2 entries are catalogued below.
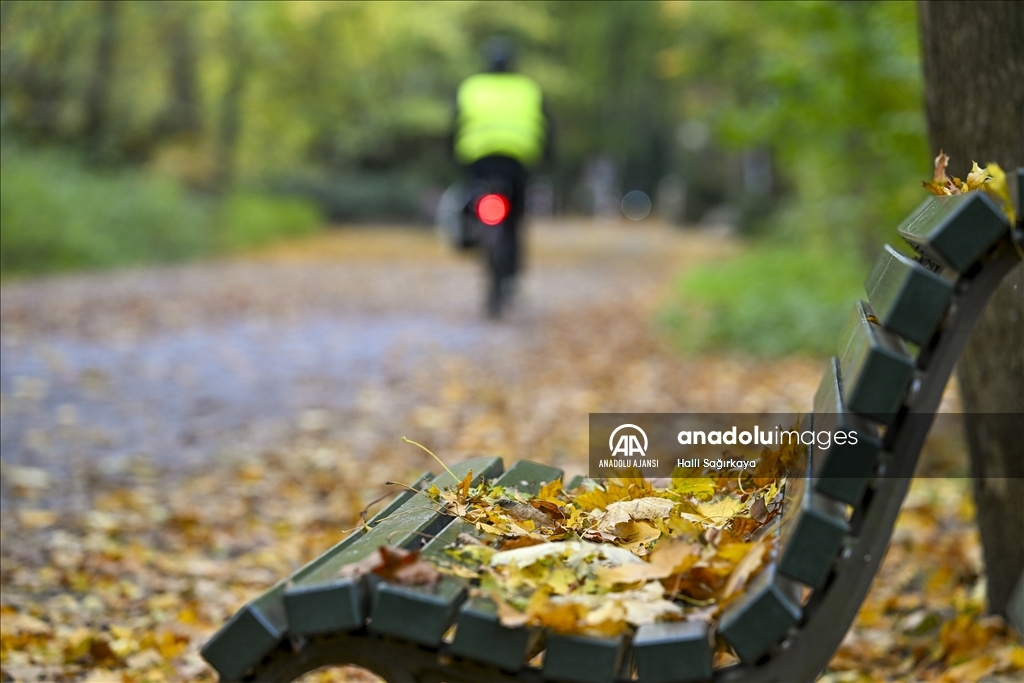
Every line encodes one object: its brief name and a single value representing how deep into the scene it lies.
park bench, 3.57
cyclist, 19.92
